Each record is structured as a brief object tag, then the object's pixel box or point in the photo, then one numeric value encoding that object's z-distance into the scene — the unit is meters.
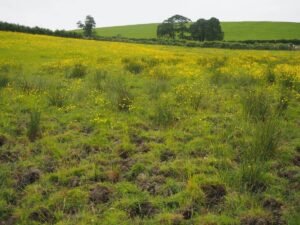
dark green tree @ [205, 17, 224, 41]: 73.00
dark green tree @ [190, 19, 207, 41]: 73.75
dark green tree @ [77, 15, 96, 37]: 83.38
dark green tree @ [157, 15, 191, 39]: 80.02
